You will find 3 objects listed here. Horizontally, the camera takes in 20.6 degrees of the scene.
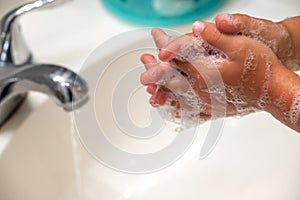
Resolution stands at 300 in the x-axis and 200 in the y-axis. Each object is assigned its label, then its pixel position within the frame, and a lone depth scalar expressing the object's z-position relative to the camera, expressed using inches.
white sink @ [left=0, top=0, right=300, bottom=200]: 41.2
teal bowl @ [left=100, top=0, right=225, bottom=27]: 46.7
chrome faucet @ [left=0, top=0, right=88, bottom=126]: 37.4
